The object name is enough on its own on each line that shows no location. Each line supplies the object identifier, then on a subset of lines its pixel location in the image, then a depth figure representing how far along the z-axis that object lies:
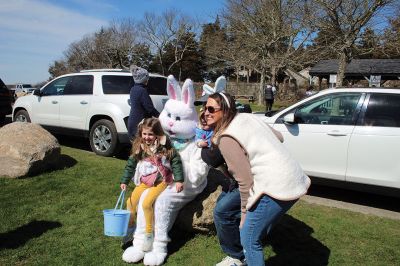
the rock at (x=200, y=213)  4.33
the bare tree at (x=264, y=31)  28.98
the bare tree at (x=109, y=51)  57.12
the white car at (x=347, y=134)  5.46
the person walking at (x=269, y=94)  24.23
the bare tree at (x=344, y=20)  17.77
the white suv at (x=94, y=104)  8.16
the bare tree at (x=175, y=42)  55.36
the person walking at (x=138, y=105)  6.40
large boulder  6.27
